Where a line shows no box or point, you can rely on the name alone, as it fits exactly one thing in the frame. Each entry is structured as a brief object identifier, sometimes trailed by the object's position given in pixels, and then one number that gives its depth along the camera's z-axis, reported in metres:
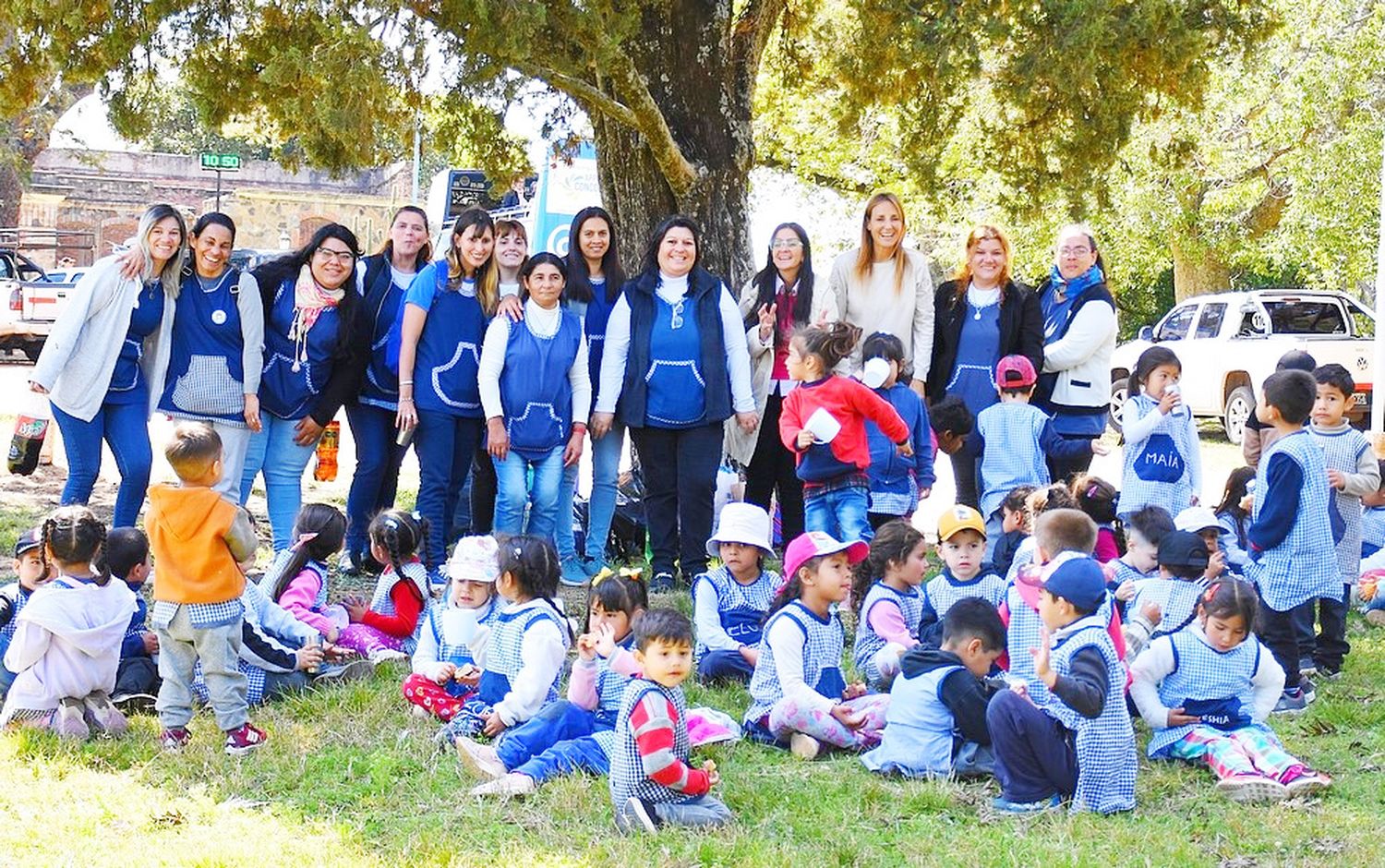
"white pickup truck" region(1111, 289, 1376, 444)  16.30
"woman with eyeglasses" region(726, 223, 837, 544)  7.50
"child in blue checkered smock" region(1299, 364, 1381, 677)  6.07
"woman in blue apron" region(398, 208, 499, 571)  7.25
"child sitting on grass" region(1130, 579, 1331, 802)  4.69
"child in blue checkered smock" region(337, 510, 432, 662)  6.03
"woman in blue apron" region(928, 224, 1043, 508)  7.34
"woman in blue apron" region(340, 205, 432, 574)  7.47
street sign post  20.73
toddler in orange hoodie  4.70
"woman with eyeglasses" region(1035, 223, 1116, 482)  7.35
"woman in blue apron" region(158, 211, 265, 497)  6.99
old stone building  49.16
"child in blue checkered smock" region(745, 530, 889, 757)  4.95
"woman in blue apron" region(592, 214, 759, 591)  7.27
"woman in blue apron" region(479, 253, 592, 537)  7.11
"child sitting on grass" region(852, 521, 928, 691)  5.50
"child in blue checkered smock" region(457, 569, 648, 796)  4.57
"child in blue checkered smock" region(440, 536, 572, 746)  4.84
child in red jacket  6.66
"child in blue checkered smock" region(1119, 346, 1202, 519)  6.70
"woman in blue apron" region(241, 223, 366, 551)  7.27
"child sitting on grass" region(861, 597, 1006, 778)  4.64
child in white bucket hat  5.65
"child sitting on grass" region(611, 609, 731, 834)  4.11
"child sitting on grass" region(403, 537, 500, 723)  5.21
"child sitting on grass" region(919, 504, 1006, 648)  5.67
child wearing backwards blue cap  4.17
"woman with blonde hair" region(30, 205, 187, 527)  6.69
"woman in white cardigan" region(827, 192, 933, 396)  7.49
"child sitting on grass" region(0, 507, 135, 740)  4.93
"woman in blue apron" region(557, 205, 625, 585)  7.49
